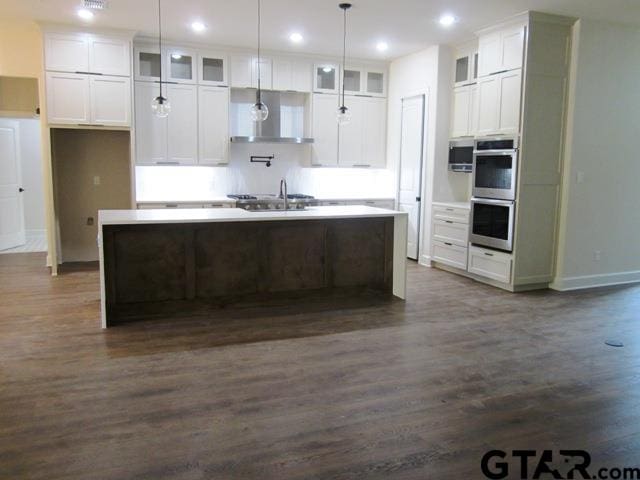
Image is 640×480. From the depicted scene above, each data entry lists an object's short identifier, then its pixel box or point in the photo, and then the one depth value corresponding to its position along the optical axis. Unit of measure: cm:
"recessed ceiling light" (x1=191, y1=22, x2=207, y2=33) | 595
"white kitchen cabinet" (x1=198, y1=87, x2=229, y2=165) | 699
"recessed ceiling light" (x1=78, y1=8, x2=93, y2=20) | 548
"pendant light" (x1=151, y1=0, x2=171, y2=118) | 469
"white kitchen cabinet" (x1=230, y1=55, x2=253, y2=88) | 709
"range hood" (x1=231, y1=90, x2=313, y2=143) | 717
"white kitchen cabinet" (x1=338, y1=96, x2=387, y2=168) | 778
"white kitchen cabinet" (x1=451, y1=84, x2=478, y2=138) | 644
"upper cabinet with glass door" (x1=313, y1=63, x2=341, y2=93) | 752
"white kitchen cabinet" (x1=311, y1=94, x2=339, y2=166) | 756
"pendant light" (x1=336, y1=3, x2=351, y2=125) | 517
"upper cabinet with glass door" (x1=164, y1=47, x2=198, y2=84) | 679
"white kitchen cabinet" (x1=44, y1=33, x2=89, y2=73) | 607
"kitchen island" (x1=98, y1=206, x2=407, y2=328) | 448
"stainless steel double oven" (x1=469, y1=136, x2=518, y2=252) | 563
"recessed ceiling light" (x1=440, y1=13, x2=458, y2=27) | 549
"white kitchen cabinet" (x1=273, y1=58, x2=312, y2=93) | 729
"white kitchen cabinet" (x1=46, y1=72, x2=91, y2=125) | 613
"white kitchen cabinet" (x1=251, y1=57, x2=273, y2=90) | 717
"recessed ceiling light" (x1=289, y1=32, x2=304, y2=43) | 635
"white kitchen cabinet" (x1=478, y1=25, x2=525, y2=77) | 548
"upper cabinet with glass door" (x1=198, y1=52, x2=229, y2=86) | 695
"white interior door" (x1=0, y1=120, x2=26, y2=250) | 777
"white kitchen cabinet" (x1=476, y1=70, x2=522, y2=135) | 554
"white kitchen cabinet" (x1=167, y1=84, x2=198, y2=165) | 685
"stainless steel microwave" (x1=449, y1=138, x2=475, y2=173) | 656
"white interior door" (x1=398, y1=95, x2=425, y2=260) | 722
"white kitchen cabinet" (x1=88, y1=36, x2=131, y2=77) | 625
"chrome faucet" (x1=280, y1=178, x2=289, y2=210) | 707
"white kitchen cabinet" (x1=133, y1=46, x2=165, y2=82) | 662
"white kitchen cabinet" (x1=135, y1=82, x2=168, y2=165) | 667
